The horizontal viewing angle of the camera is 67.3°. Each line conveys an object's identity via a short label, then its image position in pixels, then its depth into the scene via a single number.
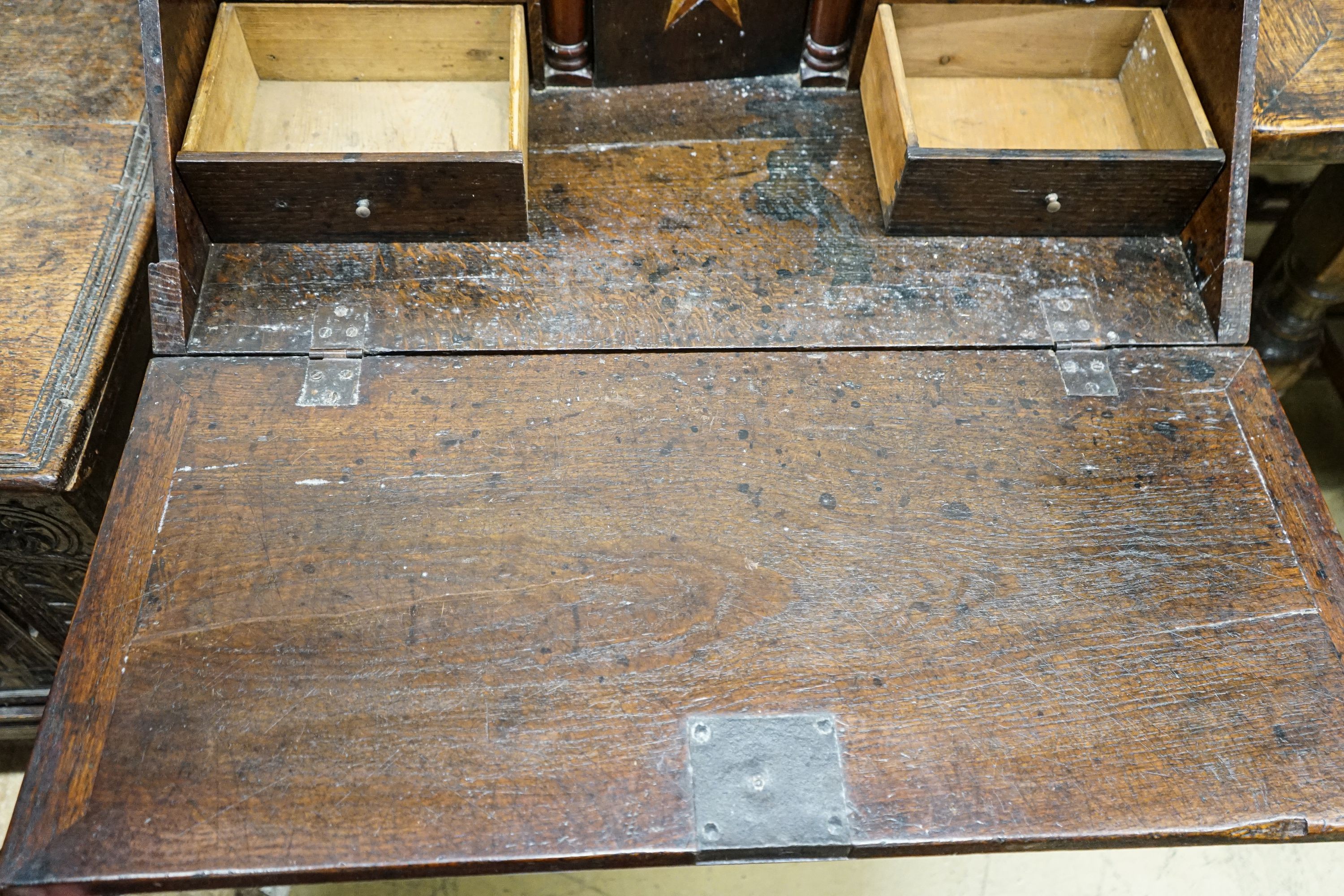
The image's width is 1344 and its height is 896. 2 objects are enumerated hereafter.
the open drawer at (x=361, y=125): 1.09
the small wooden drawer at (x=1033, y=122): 1.15
